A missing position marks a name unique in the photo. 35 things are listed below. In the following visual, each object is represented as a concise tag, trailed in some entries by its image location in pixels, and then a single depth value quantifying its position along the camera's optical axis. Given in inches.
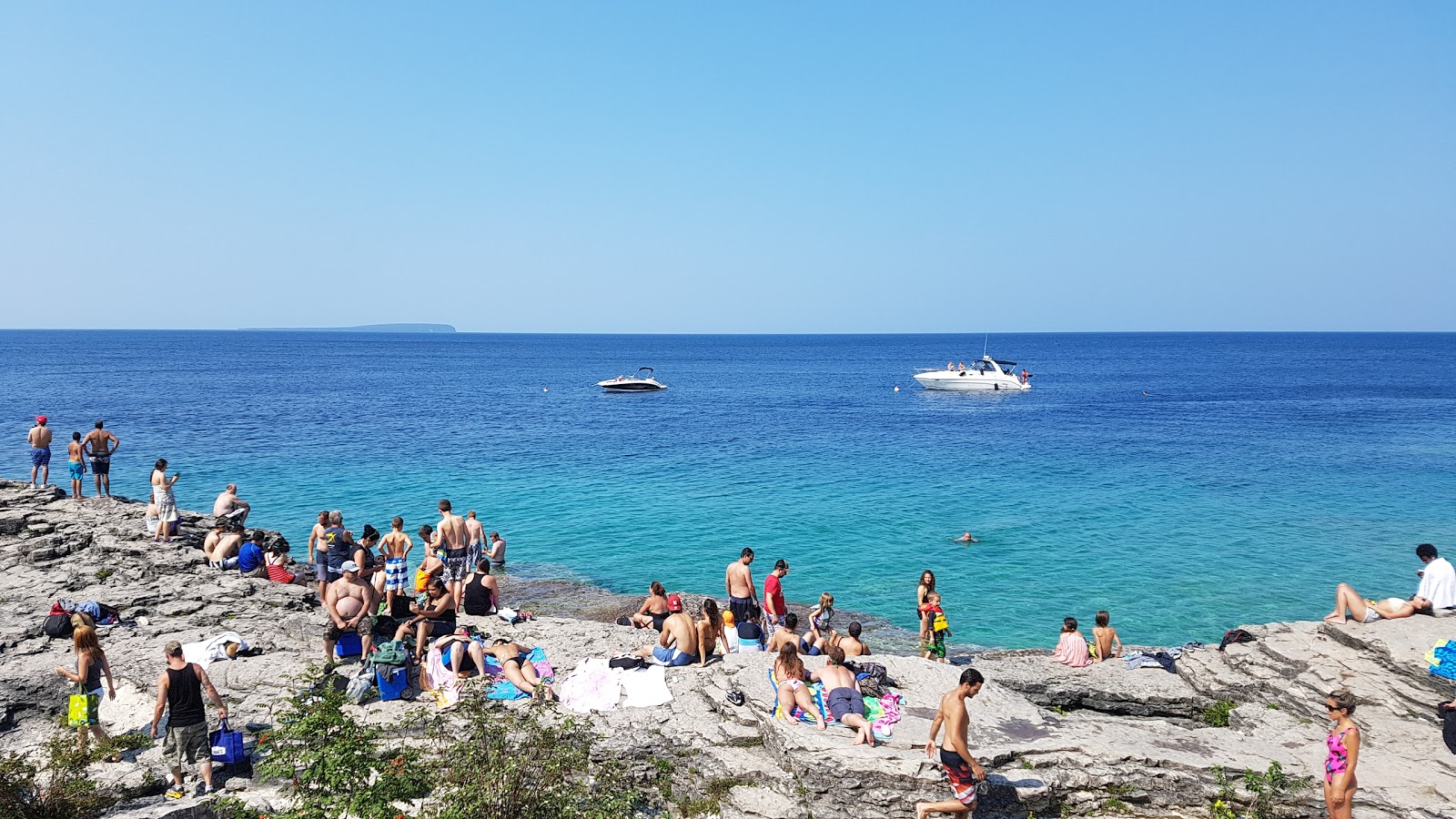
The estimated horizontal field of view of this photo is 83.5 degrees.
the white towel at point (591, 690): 461.4
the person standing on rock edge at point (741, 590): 605.9
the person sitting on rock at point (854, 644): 501.4
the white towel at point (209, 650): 517.0
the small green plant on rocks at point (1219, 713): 496.4
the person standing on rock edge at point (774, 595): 592.1
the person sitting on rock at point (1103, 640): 584.4
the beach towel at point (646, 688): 459.8
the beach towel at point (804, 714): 419.5
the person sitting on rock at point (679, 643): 495.8
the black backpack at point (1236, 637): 553.6
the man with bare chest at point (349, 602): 538.0
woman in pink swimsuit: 351.6
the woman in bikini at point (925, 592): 625.9
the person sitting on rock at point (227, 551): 714.2
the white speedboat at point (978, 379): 3107.8
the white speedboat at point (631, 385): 3238.2
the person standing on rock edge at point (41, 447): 922.1
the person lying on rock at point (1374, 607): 507.5
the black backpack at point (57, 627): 522.9
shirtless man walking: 352.2
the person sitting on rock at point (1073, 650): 559.2
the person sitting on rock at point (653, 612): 591.2
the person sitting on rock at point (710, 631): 491.5
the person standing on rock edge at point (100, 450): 902.4
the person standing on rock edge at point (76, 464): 905.5
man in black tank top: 377.4
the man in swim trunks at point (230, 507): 813.2
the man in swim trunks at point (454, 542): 682.8
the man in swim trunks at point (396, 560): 564.4
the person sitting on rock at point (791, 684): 420.8
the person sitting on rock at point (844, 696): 402.3
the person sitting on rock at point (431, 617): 496.4
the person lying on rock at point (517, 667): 468.1
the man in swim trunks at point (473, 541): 714.2
